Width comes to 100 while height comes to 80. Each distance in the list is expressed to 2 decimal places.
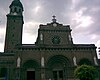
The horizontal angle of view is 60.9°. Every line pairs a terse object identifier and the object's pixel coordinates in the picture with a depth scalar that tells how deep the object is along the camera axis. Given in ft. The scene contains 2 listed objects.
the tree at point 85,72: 51.10
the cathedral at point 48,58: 65.10
